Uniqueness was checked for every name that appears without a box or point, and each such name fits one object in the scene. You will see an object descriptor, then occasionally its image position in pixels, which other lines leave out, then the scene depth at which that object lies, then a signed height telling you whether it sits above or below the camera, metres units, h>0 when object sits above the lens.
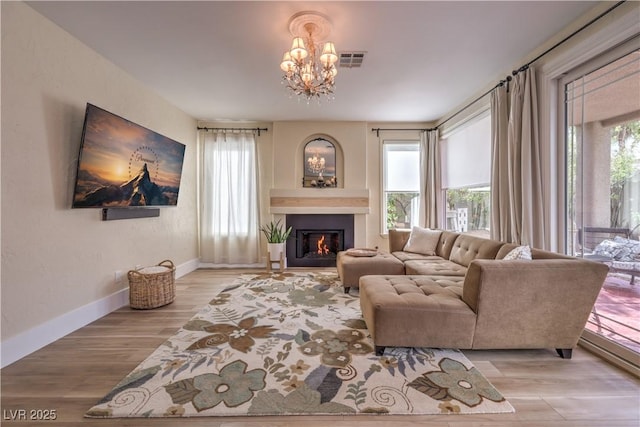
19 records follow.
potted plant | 4.85 -0.56
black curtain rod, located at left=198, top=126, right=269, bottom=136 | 5.23 +1.55
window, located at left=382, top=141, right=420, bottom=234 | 5.42 +0.48
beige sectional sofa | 1.94 -0.73
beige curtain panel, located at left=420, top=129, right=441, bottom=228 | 5.02 +0.55
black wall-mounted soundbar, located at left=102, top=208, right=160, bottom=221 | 2.98 -0.02
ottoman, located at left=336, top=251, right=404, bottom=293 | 3.51 -0.75
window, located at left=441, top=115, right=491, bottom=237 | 3.87 +0.49
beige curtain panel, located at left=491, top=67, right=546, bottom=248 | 2.73 +0.42
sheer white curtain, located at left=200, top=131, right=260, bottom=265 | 5.24 +0.22
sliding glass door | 2.05 +0.18
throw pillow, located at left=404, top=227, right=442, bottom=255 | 4.12 -0.50
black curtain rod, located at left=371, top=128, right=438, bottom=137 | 5.33 +1.52
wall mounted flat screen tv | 2.55 +0.52
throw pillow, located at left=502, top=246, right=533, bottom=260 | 2.30 -0.38
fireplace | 5.27 -0.44
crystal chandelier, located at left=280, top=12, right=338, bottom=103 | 2.26 +1.30
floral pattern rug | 1.59 -1.11
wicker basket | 3.08 -0.86
